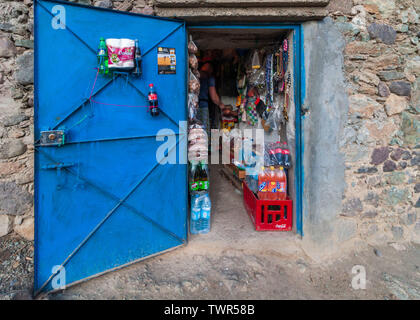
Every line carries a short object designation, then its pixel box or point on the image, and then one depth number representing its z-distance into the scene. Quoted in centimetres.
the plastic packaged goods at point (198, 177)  301
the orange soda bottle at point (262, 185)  287
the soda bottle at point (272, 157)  284
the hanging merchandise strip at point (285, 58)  279
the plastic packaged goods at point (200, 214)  296
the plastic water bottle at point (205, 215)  298
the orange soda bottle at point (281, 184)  286
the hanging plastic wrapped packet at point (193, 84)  287
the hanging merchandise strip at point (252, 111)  400
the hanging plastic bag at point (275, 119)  311
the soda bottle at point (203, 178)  304
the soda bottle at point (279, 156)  281
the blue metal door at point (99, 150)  201
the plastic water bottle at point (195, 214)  295
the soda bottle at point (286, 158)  282
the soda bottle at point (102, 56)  212
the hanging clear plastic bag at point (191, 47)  276
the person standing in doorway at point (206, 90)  437
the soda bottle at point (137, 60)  225
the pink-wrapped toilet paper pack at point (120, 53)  213
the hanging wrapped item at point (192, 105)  284
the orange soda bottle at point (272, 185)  286
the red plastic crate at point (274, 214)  288
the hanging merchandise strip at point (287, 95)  279
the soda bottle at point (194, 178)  300
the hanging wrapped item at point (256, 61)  362
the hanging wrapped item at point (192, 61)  285
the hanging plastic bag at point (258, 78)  360
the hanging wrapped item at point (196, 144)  284
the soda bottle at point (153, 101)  232
